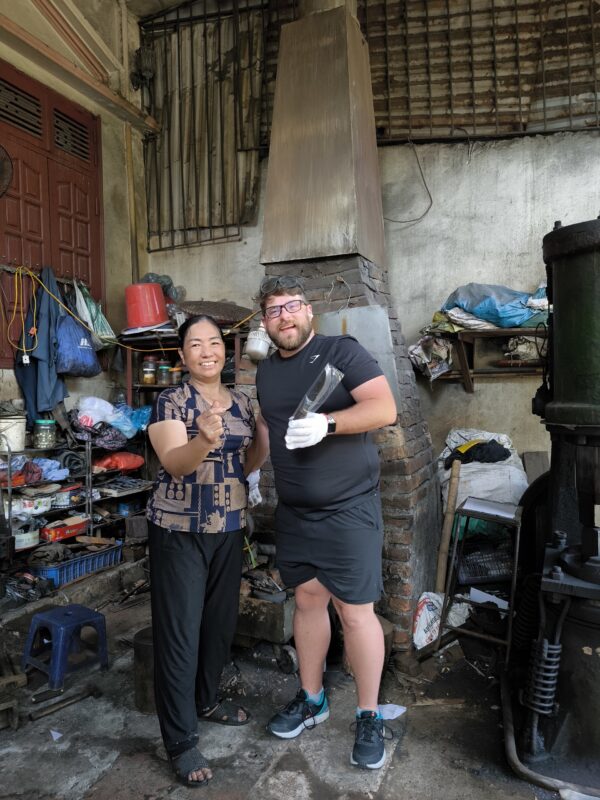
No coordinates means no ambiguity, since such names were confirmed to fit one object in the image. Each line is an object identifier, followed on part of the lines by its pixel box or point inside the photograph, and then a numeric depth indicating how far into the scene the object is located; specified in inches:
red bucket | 217.8
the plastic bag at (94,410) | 201.6
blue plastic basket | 172.7
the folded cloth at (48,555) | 174.1
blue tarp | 169.6
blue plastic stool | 121.3
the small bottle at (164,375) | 226.4
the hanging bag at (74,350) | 195.5
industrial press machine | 87.1
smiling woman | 89.0
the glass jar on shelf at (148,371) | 227.3
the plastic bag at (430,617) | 132.9
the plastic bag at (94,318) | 208.4
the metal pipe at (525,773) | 85.4
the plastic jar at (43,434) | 188.7
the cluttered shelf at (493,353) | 174.7
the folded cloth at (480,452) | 167.5
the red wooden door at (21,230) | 188.1
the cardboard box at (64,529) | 181.6
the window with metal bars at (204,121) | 224.2
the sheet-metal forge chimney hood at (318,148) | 145.7
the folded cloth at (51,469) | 181.6
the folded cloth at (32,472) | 176.0
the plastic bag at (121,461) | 208.5
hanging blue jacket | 191.0
